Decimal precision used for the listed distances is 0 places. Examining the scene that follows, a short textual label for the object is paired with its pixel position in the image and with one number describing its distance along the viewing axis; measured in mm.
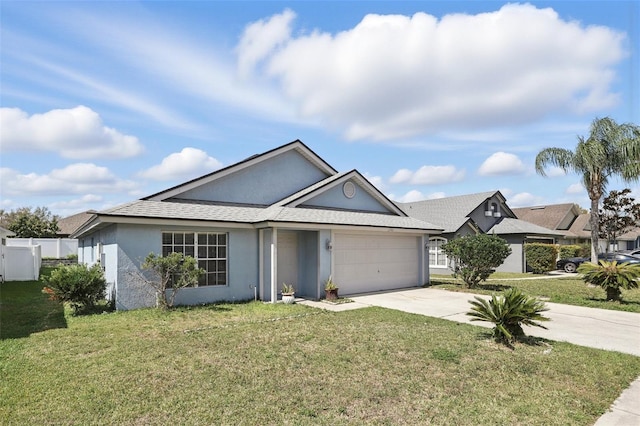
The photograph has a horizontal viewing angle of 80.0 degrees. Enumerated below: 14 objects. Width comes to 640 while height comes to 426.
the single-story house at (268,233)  11453
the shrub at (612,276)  12273
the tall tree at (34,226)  38469
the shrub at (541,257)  25094
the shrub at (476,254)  15734
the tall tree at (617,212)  28864
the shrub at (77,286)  10656
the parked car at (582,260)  24783
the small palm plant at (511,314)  7641
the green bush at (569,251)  29703
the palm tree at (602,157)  19969
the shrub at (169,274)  10797
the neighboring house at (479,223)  25125
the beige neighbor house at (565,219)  36438
